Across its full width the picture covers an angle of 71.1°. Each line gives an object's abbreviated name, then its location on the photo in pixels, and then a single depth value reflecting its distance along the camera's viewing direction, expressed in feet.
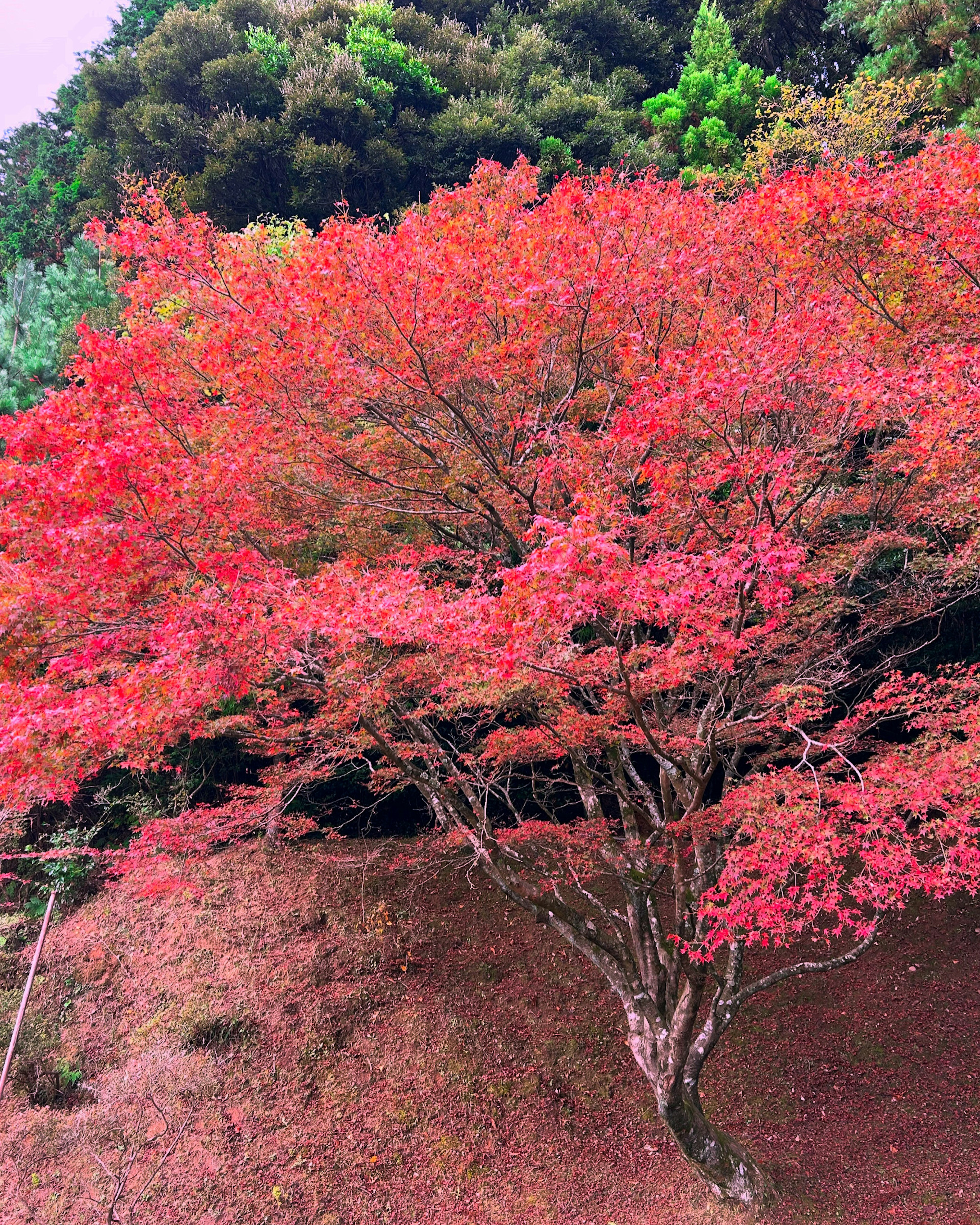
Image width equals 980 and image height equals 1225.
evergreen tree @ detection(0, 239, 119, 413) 34.91
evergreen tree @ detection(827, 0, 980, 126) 40.06
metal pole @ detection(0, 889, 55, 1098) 17.90
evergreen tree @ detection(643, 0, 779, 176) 48.80
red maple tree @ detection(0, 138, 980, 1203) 16.67
